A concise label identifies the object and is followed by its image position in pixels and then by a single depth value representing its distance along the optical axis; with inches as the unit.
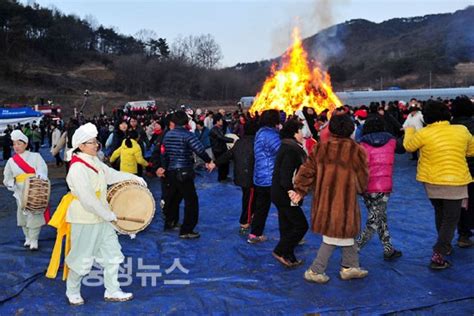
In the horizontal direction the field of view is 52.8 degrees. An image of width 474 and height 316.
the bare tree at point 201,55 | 3267.7
